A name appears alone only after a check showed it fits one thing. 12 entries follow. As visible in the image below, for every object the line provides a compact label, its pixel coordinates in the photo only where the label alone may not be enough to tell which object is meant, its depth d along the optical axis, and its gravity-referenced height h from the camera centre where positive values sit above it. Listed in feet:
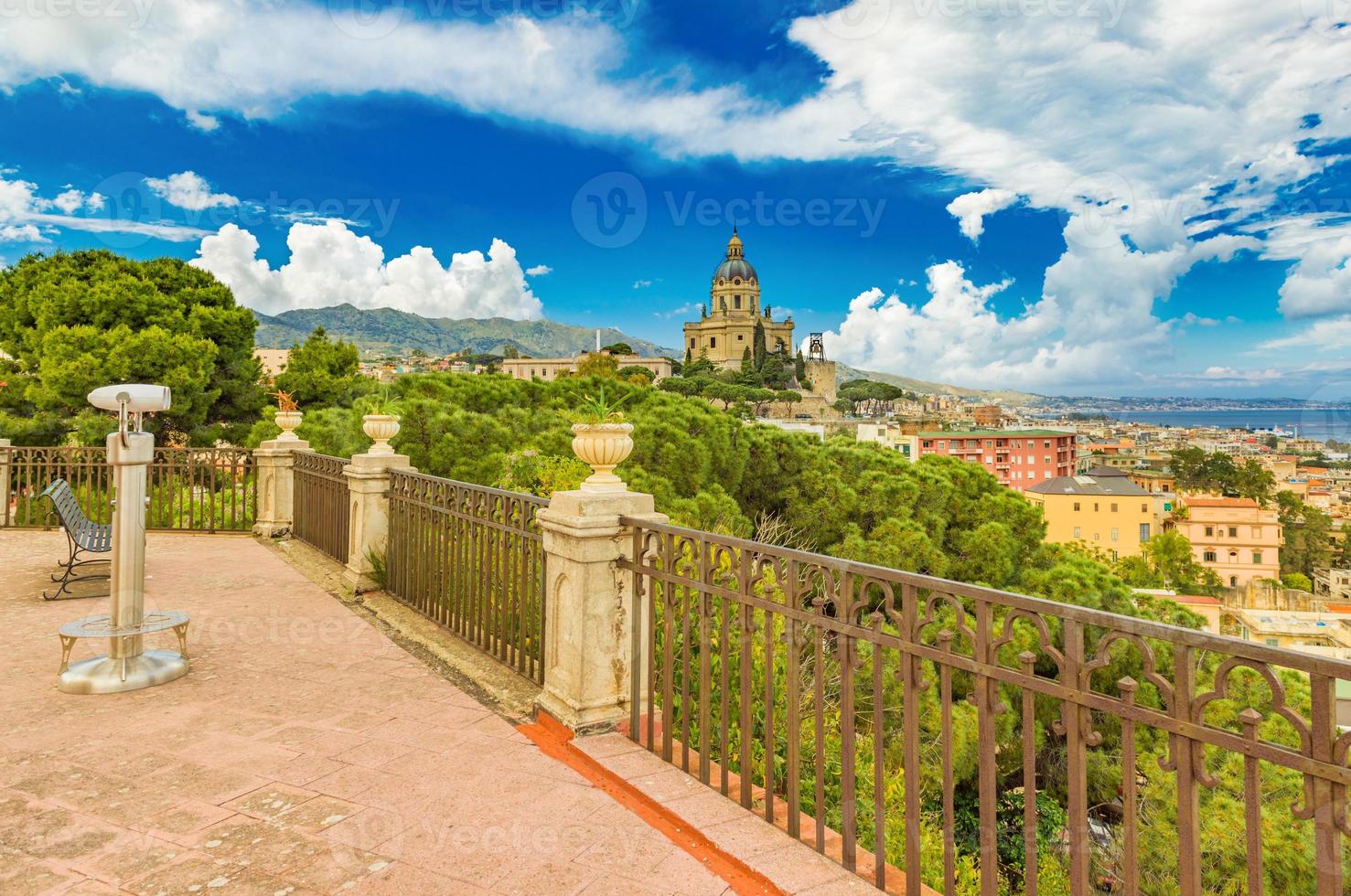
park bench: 18.58 -1.91
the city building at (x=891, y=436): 223.71 +8.68
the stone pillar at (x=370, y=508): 19.97 -1.33
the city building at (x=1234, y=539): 178.81 -16.60
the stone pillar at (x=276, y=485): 28.99 -1.10
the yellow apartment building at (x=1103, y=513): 173.68 -10.47
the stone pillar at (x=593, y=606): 11.12 -2.14
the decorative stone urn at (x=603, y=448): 11.55 +0.19
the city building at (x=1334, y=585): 188.14 -28.89
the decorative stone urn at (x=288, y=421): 29.89 +1.38
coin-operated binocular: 12.82 -2.26
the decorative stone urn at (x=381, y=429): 20.48 +0.75
